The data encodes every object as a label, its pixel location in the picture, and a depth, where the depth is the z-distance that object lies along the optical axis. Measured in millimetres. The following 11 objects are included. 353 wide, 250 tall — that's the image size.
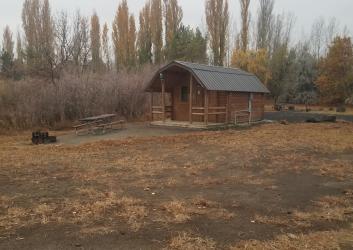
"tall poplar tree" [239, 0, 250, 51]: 46678
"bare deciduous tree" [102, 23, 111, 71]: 52781
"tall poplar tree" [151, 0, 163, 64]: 45562
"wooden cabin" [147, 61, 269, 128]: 19953
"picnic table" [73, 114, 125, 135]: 18595
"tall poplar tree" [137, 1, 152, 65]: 44653
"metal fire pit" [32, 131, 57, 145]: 15352
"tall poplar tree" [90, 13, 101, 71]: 45047
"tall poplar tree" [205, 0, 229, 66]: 42750
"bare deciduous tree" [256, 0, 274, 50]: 50888
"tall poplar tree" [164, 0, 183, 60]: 45494
